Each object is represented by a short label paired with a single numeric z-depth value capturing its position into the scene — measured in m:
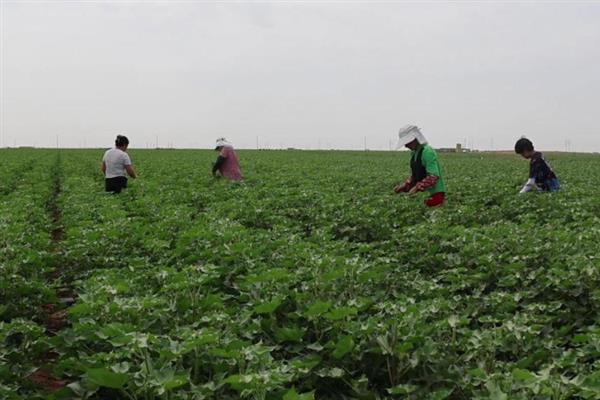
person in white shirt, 10.81
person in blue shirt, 8.34
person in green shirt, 7.55
